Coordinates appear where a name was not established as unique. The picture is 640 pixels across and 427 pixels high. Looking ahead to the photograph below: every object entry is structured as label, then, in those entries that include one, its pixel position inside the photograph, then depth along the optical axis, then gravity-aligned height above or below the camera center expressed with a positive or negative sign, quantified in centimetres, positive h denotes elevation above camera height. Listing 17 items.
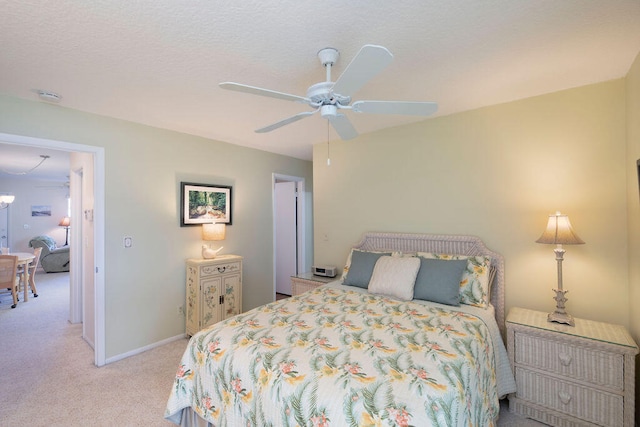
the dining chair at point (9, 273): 459 -85
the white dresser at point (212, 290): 334 -87
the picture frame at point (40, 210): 763 +23
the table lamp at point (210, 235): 359 -22
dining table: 489 -83
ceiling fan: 121 +63
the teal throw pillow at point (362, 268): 292 -53
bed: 123 -73
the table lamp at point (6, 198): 648 +46
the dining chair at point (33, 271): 532 -97
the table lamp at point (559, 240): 213 -19
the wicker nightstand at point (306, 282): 348 -79
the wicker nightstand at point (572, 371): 181 -104
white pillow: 253 -55
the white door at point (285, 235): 523 -33
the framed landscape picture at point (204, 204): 355 +17
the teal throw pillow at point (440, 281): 242 -56
